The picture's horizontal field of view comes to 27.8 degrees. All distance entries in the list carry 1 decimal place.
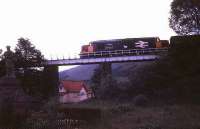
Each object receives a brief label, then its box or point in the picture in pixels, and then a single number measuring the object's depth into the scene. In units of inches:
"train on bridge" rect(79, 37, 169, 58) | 2696.9
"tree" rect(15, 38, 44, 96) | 2276.3
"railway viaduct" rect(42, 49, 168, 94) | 2672.2
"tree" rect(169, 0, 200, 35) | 2050.9
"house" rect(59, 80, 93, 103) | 3191.9
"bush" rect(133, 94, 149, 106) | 1913.1
